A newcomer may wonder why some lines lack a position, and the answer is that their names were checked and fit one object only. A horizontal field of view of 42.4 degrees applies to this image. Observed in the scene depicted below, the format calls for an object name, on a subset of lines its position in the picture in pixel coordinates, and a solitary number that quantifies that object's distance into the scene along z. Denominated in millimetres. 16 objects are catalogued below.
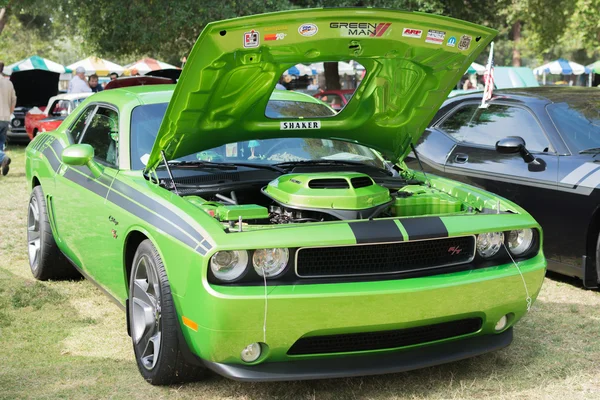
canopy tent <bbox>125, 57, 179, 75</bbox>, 30859
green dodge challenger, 3424
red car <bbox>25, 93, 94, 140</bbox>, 14570
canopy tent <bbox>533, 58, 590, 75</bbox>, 37906
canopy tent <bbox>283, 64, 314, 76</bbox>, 34891
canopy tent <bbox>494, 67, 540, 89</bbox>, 16516
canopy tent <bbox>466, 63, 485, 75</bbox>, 34094
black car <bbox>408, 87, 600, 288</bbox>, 5652
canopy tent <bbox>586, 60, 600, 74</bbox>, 23900
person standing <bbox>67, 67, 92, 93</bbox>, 18064
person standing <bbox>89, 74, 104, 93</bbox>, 18016
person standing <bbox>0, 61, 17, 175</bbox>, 12938
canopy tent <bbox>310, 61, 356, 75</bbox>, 40906
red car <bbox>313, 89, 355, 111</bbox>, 16906
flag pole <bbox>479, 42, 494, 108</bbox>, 5886
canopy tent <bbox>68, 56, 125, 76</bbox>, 36250
